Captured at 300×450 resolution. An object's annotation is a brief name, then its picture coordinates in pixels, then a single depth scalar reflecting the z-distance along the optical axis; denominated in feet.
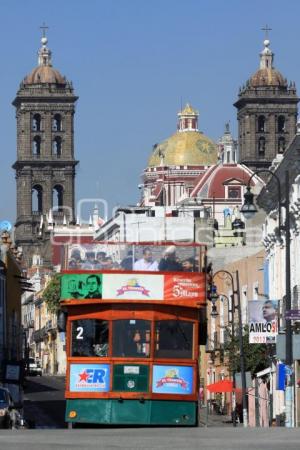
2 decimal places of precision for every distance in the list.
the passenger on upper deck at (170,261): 144.15
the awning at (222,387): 263.08
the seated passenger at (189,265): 143.54
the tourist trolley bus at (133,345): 140.87
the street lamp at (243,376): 228.63
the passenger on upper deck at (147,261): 144.25
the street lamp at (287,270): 166.40
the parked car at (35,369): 485.32
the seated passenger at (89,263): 142.82
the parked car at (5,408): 159.22
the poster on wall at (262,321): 219.82
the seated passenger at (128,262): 143.63
